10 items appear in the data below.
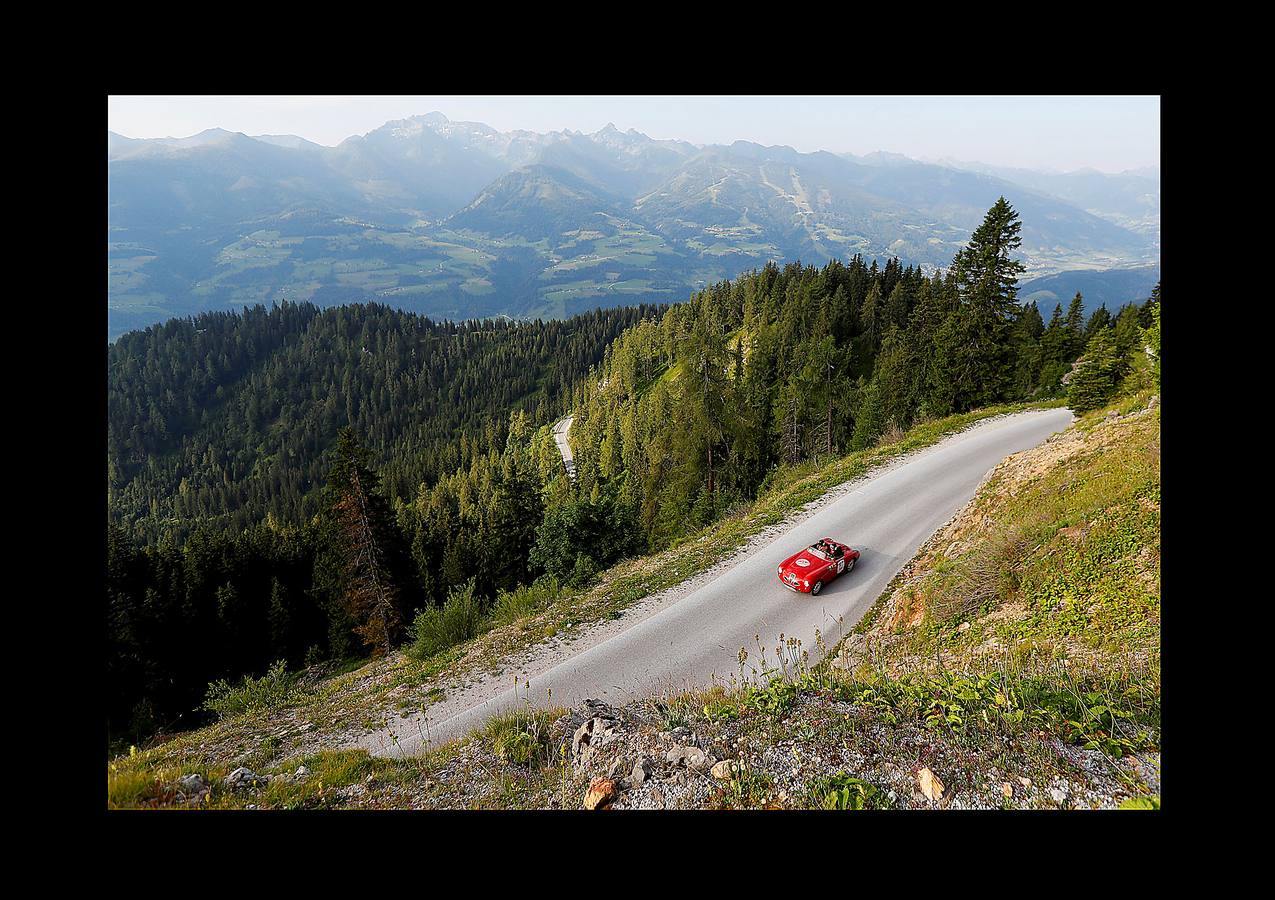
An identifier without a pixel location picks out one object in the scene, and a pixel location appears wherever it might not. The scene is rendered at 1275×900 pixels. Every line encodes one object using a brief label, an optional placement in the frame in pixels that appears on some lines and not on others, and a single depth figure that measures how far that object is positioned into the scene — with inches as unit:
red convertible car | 597.6
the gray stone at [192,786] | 217.8
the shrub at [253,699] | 501.4
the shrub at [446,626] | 585.9
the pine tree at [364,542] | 1123.3
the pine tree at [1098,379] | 1047.6
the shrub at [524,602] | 636.1
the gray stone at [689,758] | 194.4
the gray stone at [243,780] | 246.0
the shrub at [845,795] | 160.4
